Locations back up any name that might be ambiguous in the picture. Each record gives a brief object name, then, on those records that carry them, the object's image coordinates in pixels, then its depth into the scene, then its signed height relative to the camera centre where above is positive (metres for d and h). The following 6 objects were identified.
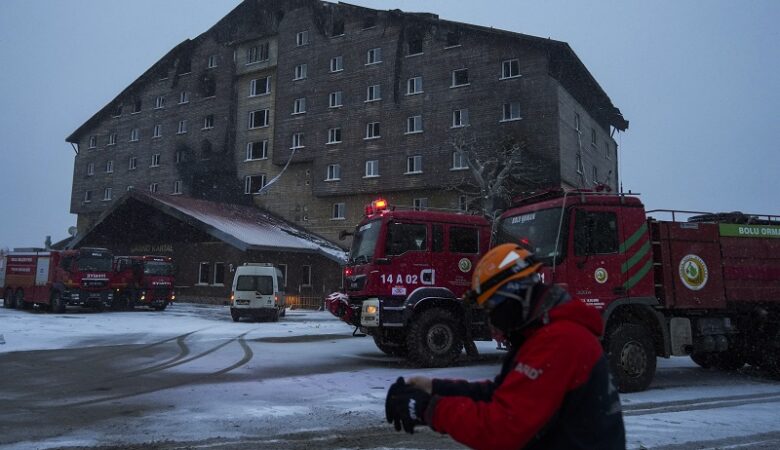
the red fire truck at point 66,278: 23.95 +0.73
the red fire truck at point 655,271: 8.12 +0.43
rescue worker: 1.89 -0.31
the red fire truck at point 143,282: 26.58 +0.64
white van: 22.23 +0.12
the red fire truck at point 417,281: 10.58 +0.31
